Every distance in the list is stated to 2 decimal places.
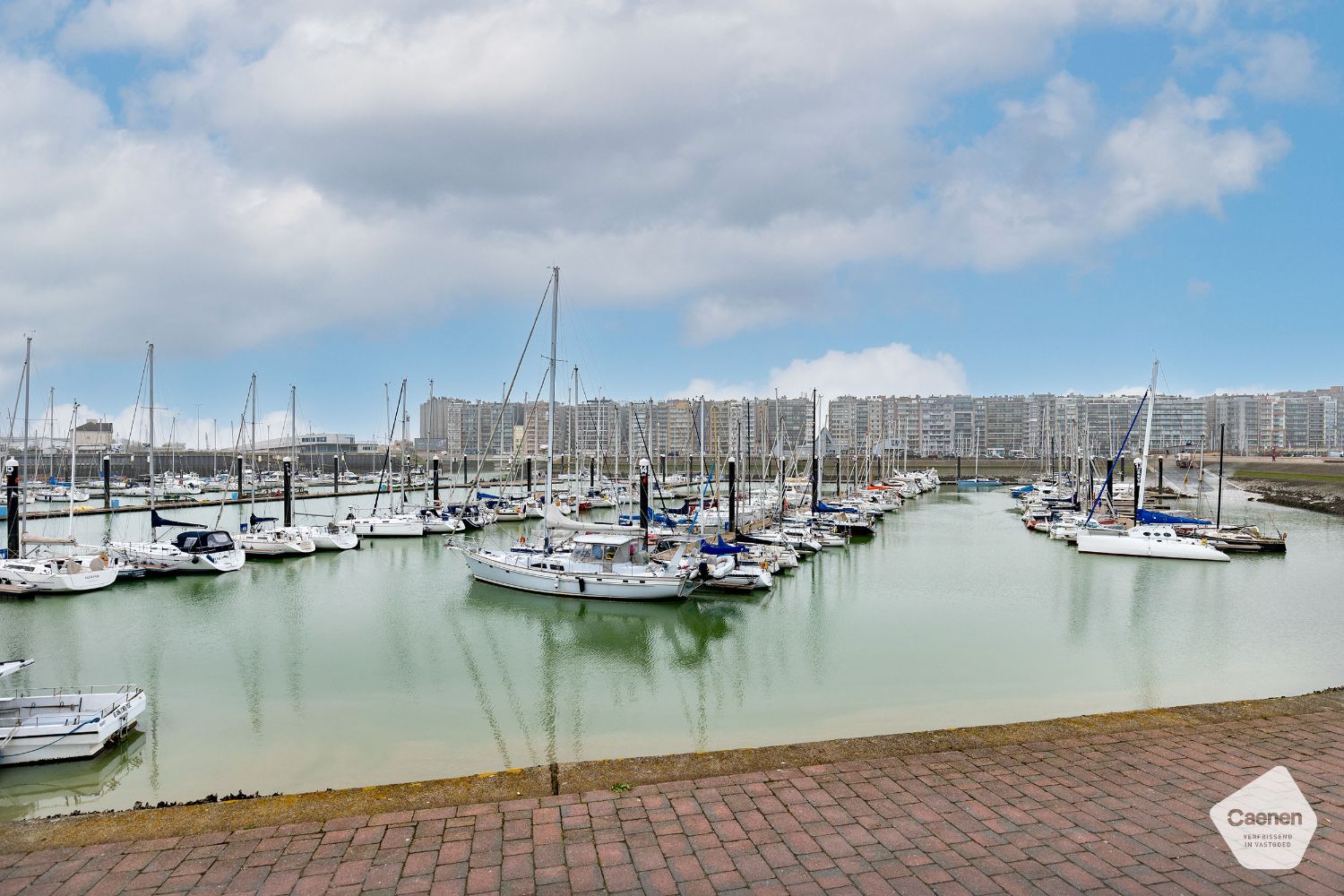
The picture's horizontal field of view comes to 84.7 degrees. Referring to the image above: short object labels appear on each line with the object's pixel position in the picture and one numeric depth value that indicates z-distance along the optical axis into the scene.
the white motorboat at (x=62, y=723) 10.15
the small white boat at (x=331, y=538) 33.94
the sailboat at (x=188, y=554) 26.88
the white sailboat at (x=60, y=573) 22.77
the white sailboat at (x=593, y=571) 22.39
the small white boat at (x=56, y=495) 59.81
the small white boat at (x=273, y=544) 31.64
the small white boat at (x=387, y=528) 38.75
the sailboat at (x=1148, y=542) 31.20
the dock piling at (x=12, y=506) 26.08
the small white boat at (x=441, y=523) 39.78
